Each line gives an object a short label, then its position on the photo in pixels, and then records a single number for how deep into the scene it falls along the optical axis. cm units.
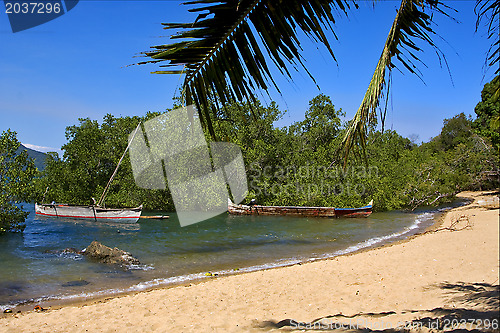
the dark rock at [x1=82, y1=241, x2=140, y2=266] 1361
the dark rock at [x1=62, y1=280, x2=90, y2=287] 1090
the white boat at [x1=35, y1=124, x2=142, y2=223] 2745
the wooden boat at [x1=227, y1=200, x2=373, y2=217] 2772
